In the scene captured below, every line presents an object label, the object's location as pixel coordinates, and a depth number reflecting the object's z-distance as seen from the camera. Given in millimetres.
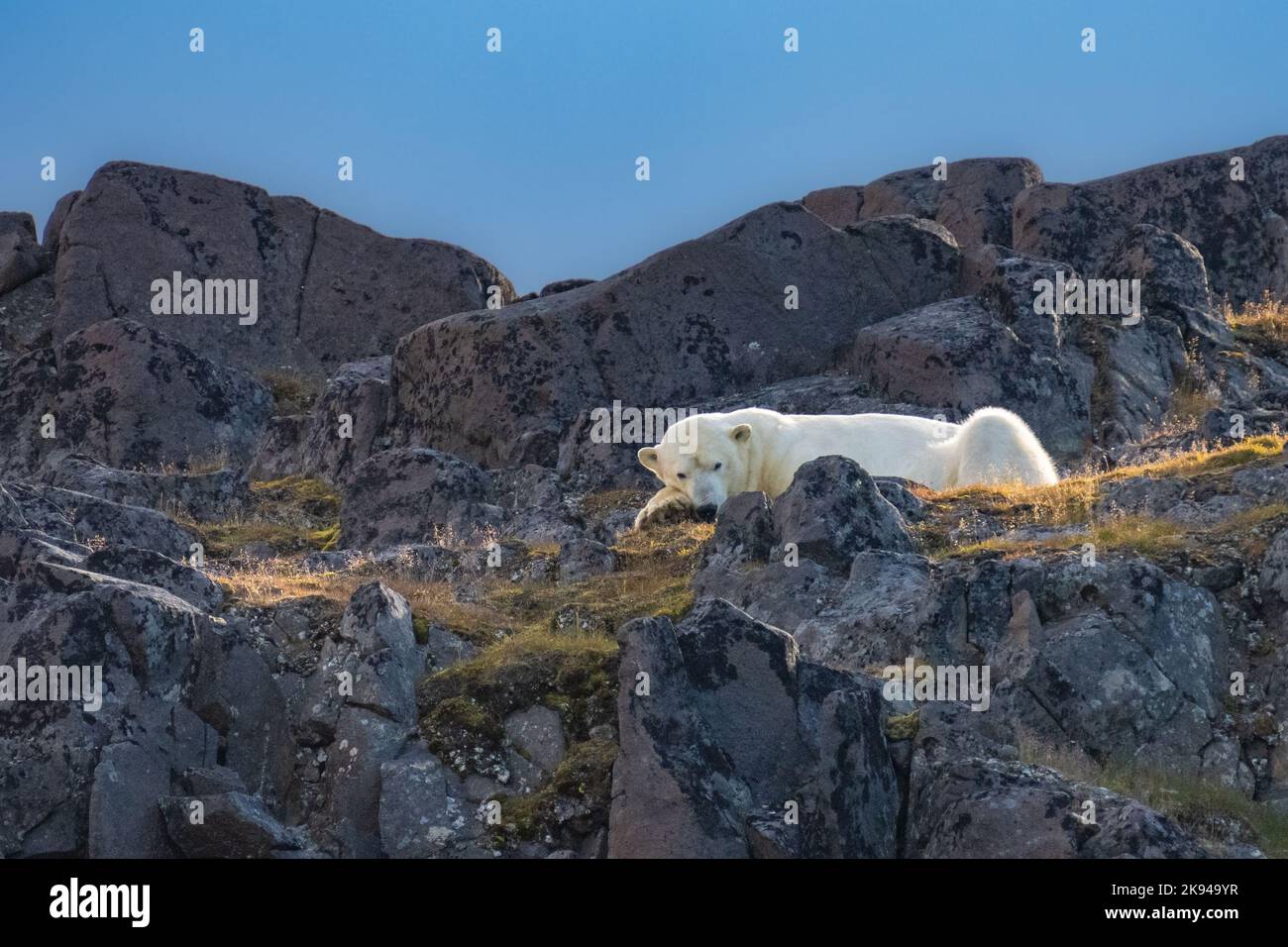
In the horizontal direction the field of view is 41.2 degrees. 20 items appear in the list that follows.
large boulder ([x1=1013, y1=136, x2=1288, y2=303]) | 36906
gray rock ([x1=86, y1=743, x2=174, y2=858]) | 11648
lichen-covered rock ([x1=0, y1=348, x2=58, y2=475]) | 29688
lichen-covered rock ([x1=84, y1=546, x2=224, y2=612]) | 14484
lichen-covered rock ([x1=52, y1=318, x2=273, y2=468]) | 29453
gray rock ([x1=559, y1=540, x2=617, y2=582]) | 16922
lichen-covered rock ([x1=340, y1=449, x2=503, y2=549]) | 21359
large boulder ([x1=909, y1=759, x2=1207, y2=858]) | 10602
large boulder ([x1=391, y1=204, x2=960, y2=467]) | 28500
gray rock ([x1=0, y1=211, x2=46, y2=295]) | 37969
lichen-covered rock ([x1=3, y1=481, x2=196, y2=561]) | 17562
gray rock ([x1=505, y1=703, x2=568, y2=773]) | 12734
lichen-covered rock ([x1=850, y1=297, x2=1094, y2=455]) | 26938
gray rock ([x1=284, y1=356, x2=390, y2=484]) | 28203
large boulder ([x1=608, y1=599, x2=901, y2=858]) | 11305
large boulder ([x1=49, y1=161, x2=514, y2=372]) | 37188
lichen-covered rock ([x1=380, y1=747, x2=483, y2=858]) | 11891
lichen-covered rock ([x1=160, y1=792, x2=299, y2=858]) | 11625
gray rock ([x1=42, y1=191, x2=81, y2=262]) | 39531
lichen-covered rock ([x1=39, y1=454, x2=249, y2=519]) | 22953
